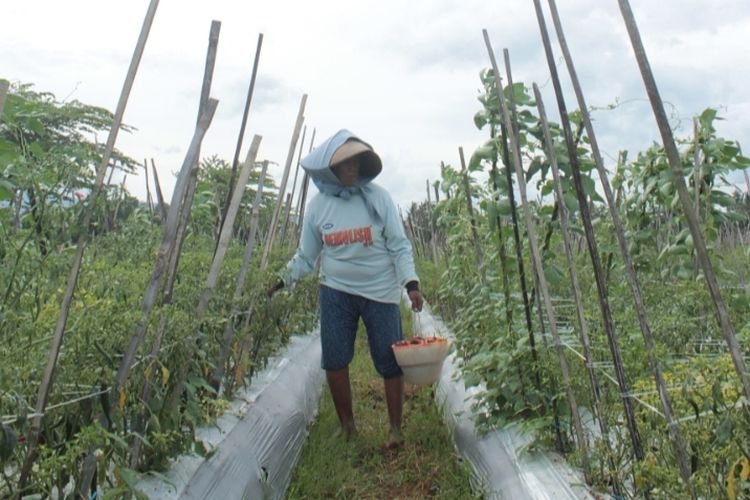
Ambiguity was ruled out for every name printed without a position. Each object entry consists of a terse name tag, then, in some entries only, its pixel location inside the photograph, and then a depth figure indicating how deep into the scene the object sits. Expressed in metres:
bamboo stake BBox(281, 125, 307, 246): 6.35
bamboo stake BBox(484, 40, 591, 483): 2.35
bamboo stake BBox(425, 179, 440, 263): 10.55
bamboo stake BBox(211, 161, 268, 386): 3.12
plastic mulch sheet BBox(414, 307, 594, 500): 2.37
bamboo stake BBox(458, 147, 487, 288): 3.66
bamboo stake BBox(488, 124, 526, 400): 3.05
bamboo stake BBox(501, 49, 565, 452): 2.65
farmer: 3.64
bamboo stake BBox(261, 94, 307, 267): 4.24
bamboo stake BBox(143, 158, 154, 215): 6.57
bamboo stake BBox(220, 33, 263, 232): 3.29
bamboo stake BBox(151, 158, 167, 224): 3.80
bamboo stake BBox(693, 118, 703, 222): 3.04
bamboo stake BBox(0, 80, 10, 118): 1.62
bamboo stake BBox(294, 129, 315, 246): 6.98
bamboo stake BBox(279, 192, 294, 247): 6.29
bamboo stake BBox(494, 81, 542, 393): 2.74
